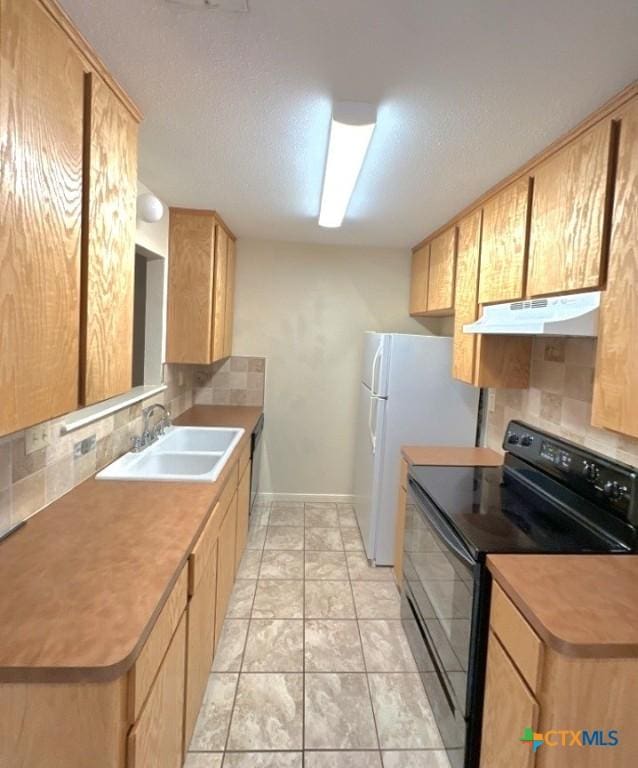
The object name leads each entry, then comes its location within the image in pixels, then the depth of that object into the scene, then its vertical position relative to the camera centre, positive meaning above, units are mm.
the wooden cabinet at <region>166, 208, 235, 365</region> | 2924 +435
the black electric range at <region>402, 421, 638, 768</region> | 1417 -585
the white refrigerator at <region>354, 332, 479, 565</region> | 2910 -325
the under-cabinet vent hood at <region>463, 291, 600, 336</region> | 1416 +180
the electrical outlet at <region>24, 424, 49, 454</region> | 1453 -322
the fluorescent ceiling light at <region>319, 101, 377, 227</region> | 1455 +797
